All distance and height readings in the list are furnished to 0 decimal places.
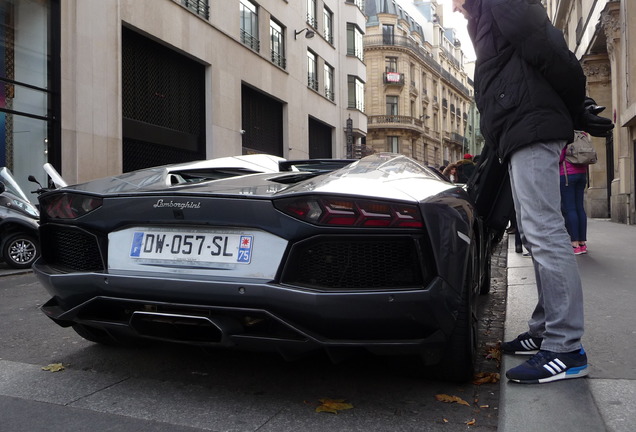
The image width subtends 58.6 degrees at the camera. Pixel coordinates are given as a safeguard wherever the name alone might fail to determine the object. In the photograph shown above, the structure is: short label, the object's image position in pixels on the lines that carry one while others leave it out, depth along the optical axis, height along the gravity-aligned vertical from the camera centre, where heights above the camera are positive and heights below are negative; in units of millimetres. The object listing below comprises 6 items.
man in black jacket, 2445 +361
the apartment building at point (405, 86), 53406 +13130
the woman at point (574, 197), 6434 +215
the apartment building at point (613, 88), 14414 +3796
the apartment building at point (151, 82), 11945 +3708
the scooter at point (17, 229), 7730 -162
